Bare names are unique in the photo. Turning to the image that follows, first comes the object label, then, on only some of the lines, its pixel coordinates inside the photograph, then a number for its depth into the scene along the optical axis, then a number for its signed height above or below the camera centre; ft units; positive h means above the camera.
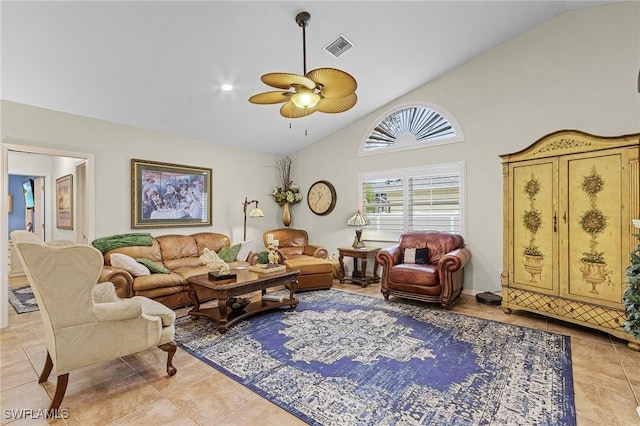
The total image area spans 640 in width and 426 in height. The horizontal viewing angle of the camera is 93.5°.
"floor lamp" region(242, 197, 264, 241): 19.72 +0.15
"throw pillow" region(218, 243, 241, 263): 16.05 -2.19
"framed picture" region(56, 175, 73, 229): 18.44 +0.67
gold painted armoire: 9.42 -0.49
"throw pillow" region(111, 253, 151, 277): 12.05 -2.07
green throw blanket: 13.24 -1.31
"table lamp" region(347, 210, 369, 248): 17.53 -0.63
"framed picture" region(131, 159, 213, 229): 15.21 +0.96
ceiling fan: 7.73 +3.43
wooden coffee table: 10.44 -2.87
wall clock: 19.95 +1.00
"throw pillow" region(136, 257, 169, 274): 13.06 -2.36
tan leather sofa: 11.64 -2.48
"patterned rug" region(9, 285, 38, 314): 13.17 -4.18
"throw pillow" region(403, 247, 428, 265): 14.57 -2.13
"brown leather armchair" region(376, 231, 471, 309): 12.53 -2.50
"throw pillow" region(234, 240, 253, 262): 16.46 -2.13
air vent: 11.48 +6.51
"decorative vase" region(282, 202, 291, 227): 21.35 -0.27
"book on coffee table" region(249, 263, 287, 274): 12.28 -2.36
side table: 16.79 -3.09
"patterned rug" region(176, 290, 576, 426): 6.29 -4.13
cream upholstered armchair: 6.04 -2.19
